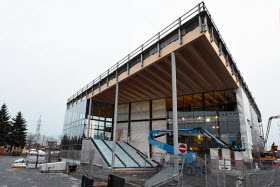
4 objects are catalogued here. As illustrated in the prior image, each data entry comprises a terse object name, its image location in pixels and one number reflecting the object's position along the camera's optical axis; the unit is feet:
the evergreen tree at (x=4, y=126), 155.02
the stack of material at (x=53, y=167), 54.03
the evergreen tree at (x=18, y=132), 166.09
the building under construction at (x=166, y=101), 47.55
